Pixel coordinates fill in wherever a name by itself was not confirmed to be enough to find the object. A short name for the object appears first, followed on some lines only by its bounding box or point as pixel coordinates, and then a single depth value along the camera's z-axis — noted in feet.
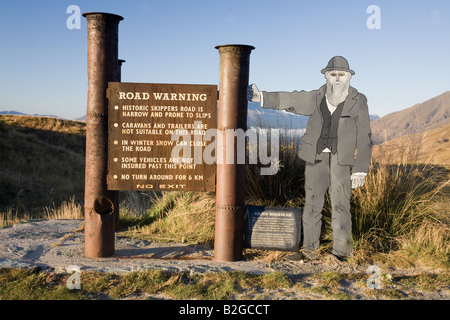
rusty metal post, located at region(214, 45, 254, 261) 16.66
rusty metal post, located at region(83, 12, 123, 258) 17.02
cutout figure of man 17.37
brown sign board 17.24
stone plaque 17.79
